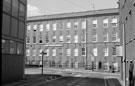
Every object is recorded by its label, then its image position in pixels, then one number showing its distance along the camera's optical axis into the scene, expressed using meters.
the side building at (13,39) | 23.66
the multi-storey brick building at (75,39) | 55.59
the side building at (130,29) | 18.91
